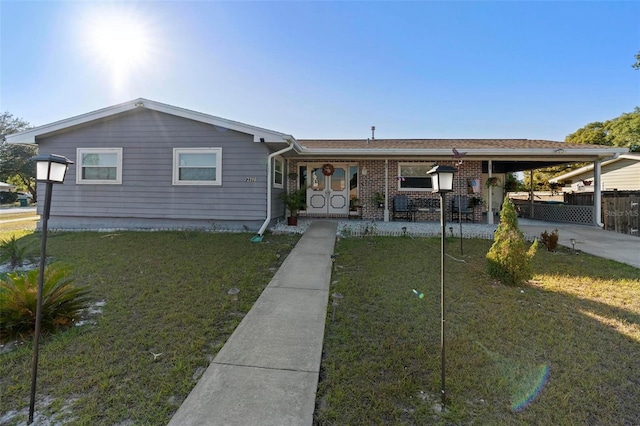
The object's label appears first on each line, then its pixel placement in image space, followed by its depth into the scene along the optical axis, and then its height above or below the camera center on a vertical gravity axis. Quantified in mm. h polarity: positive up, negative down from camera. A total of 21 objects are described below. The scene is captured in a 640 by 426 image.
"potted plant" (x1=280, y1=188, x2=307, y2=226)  9109 +597
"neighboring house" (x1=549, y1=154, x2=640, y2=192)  14000 +2535
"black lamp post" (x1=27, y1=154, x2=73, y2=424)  1921 +279
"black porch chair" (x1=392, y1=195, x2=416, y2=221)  10688 +523
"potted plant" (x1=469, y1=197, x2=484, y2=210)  10617 +761
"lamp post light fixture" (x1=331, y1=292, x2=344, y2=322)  3146 -928
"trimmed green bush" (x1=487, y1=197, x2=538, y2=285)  4152 -437
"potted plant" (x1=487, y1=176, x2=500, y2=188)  9367 +1287
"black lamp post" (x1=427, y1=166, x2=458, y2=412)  2240 +328
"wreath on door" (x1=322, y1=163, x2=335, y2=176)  11094 +1948
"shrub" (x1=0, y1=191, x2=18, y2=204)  27694 +1920
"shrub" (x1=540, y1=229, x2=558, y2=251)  6297 -386
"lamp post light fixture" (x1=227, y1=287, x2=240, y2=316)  3132 -970
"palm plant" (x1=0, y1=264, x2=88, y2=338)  2734 -846
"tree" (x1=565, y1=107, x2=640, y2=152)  22141 +7688
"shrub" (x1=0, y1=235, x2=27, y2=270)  5012 -645
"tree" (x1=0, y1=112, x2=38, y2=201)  27797 +6003
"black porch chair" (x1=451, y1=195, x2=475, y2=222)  10507 +502
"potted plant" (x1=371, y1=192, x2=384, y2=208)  10664 +811
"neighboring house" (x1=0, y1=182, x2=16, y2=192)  23031 +2439
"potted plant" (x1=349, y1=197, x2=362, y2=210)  11023 +674
